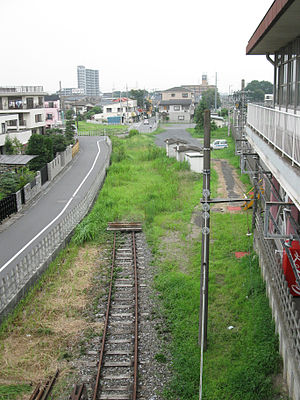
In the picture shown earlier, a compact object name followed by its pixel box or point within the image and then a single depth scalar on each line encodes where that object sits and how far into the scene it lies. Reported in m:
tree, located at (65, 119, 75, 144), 42.08
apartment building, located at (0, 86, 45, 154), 33.47
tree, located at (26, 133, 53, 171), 27.77
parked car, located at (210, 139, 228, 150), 43.71
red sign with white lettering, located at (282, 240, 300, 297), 9.09
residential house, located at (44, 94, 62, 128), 58.35
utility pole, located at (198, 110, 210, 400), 8.03
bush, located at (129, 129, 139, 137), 55.85
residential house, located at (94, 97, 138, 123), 89.44
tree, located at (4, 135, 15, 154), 29.47
